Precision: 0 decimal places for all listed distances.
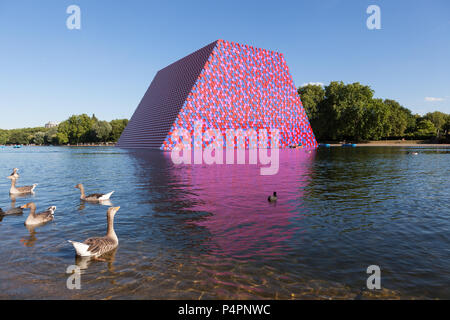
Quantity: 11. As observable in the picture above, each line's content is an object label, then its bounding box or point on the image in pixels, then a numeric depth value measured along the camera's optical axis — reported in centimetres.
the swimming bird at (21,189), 1395
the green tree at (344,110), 9450
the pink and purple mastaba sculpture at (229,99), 6581
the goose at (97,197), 1211
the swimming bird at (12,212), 1024
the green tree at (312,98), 10294
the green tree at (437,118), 12912
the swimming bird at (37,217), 891
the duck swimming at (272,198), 1193
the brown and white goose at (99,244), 634
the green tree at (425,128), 11534
